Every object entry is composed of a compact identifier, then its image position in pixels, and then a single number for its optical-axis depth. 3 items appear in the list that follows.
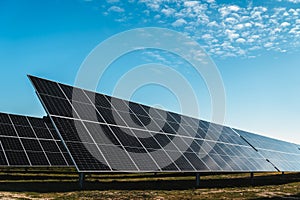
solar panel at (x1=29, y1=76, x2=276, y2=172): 15.98
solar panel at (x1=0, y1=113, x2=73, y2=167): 24.52
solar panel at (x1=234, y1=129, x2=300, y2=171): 36.04
